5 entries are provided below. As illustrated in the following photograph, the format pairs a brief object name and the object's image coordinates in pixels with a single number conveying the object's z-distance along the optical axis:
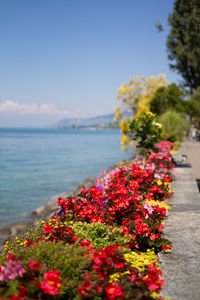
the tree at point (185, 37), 22.05
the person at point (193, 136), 26.97
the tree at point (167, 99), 24.11
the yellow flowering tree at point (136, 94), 26.64
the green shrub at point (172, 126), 15.38
